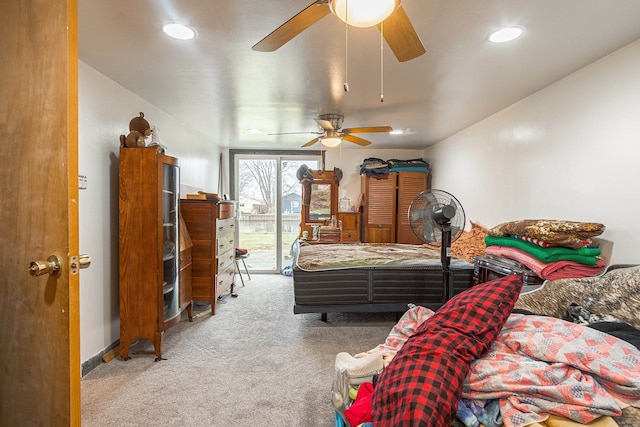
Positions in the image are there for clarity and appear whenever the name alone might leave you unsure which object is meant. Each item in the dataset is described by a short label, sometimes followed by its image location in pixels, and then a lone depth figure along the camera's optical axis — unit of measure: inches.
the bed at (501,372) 36.8
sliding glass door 214.3
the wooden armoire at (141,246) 93.4
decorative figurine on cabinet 94.3
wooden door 36.3
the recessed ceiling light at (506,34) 67.0
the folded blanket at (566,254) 78.7
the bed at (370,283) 114.3
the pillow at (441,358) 37.4
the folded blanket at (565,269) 78.9
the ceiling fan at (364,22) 42.9
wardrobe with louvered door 195.8
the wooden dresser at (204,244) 129.3
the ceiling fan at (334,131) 124.4
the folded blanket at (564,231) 76.3
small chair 177.6
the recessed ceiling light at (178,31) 65.8
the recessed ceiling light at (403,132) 159.9
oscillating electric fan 100.6
